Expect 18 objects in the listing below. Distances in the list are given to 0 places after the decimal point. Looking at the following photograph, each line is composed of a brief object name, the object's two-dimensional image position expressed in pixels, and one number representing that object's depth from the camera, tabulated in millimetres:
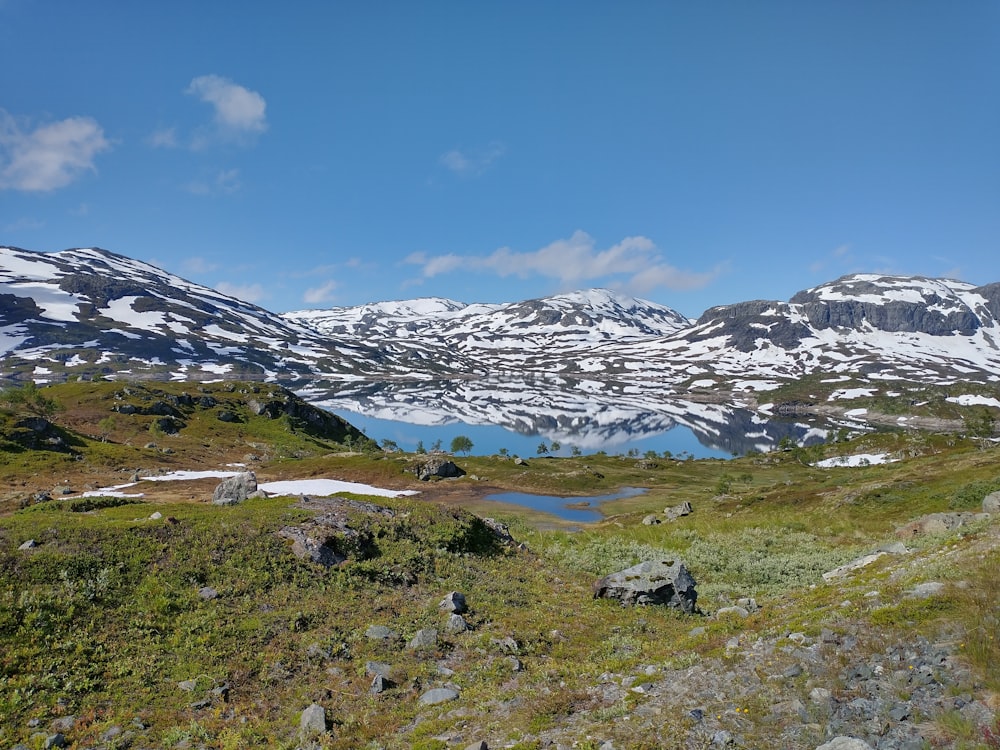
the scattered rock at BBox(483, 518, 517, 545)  31531
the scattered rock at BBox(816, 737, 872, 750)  7938
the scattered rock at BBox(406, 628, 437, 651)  17234
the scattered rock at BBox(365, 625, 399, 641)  17719
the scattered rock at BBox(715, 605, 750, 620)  18178
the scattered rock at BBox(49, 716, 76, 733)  12368
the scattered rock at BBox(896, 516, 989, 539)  27156
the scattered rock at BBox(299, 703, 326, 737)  12430
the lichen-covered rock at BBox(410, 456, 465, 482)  105312
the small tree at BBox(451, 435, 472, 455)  155250
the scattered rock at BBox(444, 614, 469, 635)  18469
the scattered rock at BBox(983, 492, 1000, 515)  30278
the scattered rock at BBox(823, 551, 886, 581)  22797
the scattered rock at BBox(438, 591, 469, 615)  19969
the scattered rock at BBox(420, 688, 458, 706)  13773
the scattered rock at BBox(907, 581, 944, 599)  12529
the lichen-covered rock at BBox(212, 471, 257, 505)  34500
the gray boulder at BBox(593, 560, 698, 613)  21797
